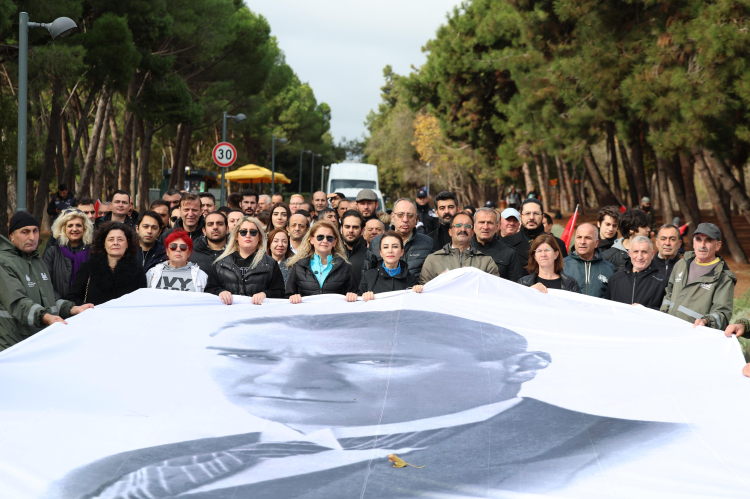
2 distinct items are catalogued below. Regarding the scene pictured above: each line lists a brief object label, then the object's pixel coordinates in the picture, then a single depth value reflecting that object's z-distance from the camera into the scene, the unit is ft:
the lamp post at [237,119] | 91.40
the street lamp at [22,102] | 43.16
